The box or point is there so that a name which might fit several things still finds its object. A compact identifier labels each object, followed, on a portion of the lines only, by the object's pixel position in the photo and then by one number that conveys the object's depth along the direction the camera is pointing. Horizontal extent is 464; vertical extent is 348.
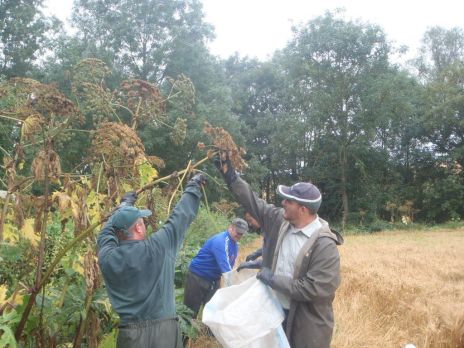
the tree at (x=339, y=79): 32.34
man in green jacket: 3.15
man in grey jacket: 3.44
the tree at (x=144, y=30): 26.50
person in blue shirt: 6.18
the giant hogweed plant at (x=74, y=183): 3.00
